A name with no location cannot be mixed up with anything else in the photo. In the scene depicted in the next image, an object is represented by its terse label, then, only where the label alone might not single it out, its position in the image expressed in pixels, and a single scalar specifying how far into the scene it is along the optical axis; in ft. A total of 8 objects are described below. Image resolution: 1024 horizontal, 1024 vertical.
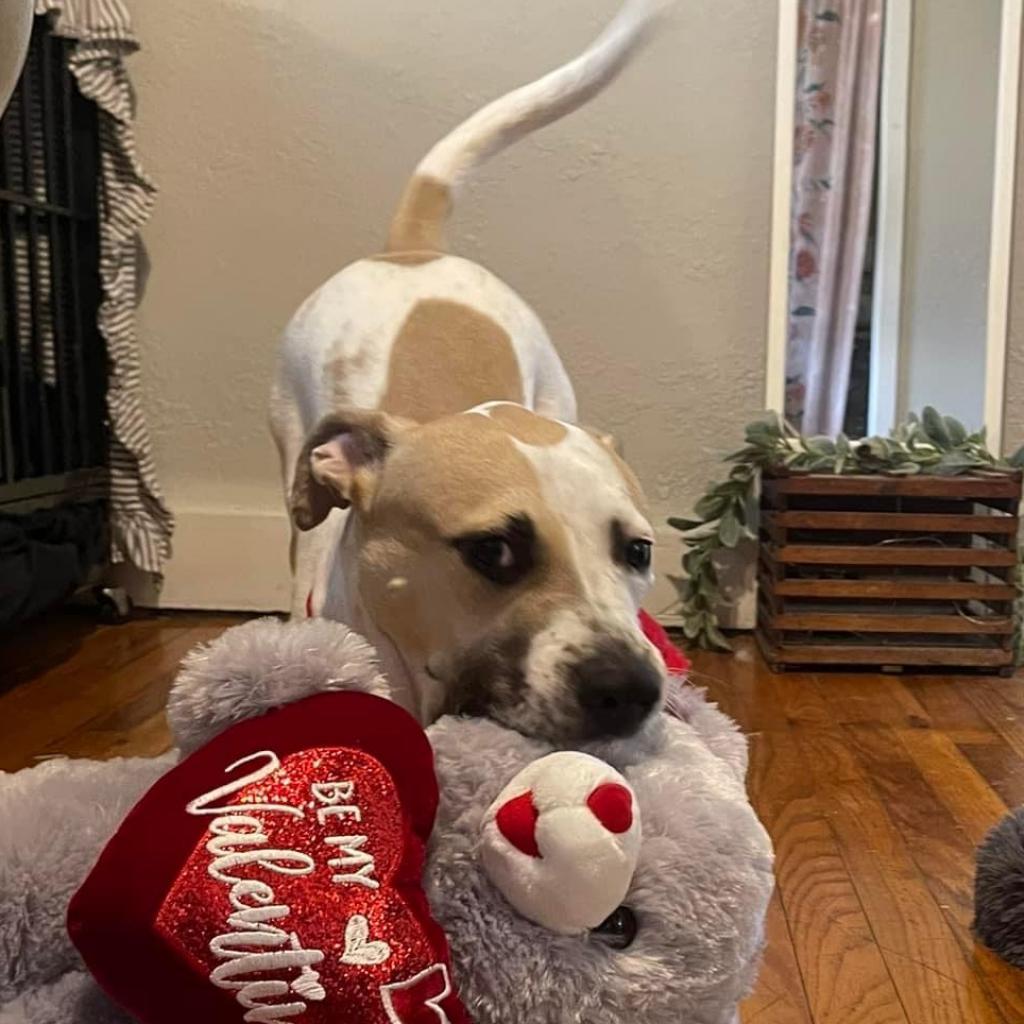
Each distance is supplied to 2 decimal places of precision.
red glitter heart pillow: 2.03
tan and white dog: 3.12
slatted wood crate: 7.18
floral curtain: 7.96
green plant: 7.34
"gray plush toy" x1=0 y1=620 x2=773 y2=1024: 2.30
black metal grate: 7.04
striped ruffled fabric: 7.52
